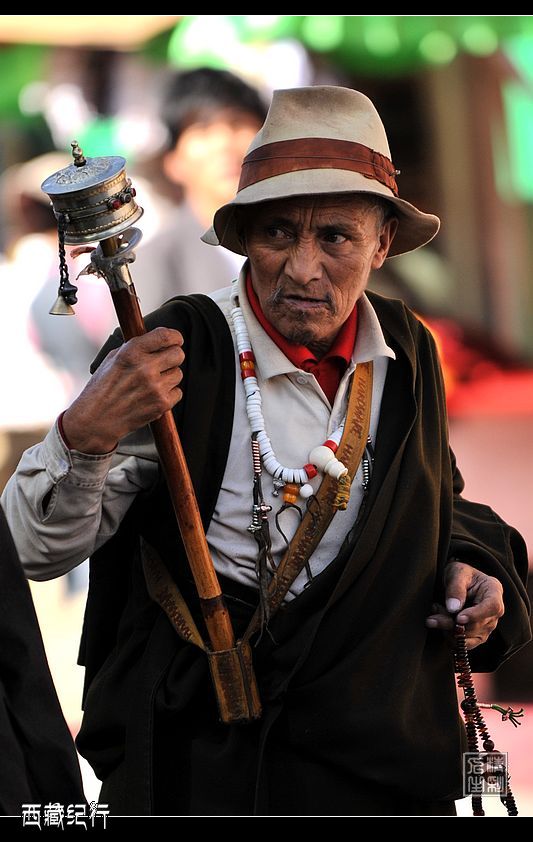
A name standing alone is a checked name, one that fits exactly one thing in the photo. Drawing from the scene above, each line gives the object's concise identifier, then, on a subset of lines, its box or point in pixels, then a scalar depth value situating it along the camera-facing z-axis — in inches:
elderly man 197.9
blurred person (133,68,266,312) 436.1
